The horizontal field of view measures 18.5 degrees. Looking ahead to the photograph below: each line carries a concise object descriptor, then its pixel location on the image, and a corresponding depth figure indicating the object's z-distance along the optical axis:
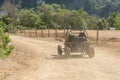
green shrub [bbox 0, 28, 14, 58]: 25.73
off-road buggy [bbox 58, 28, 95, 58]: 24.44
